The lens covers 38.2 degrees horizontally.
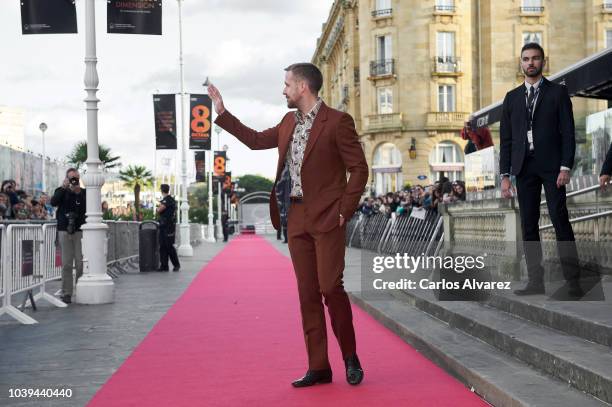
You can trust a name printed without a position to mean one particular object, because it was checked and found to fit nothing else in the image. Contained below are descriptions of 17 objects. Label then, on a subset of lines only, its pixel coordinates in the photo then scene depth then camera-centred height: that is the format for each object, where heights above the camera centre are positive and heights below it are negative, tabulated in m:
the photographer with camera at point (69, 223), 13.07 -0.18
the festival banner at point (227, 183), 71.81 +2.15
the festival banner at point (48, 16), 13.34 +2.95
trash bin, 21.42 -0.96
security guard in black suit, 7.31 +0.44
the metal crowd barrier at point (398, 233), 18.95 -0.72
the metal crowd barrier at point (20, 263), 10.15 -0.62
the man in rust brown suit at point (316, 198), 5.89 +0.07
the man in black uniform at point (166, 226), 21.17 -0.38
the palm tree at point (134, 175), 93.12 +3.76
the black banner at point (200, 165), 52.66 +2.65
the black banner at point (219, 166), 59.22 +2.91
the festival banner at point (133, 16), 14.30 +3.16
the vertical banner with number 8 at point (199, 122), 31.42 +3.16
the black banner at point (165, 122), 29.01 +2.90
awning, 10.15 +1.55
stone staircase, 5.18 -1.04
